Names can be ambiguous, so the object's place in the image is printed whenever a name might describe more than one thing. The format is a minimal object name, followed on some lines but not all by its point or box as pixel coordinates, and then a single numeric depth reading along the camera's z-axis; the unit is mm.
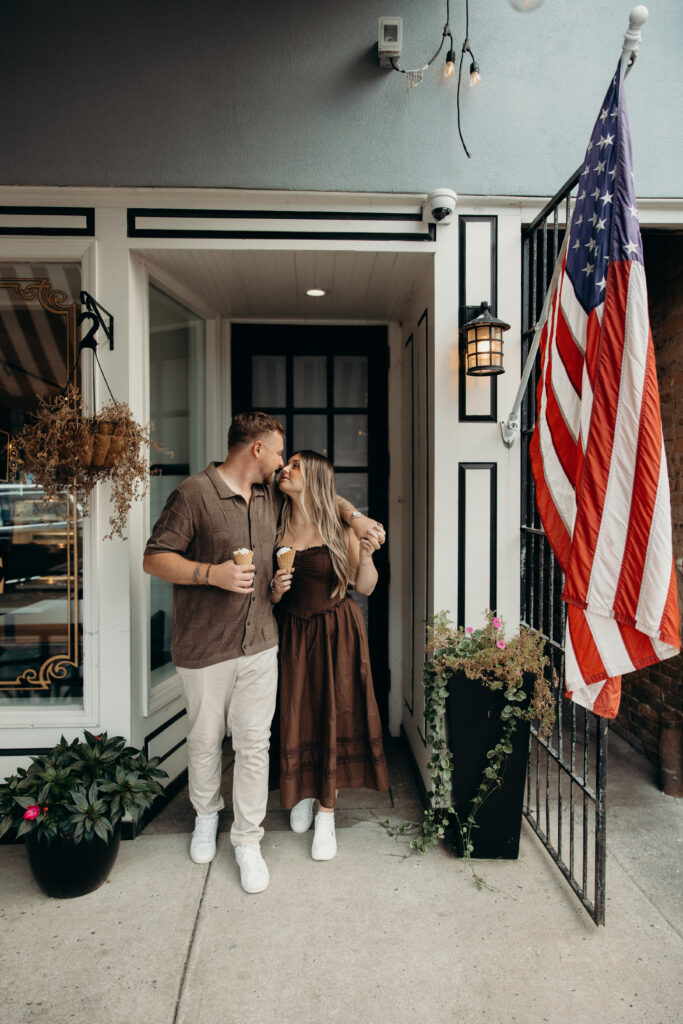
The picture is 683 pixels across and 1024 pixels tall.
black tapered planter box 2791
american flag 2119
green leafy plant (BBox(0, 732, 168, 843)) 2512
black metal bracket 2945
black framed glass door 4340
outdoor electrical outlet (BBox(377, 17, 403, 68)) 2832
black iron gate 2359
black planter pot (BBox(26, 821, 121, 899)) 2506
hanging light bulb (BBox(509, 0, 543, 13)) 2949
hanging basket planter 2666
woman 2943
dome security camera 2895
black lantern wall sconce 2854
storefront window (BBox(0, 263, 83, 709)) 3057
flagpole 2148
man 2697
